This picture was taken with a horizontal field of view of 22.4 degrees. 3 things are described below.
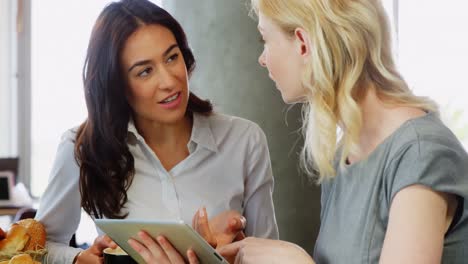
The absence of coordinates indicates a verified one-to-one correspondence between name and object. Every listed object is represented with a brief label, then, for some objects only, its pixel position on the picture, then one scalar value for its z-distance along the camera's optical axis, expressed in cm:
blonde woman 169
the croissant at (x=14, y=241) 183
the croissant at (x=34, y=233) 189
